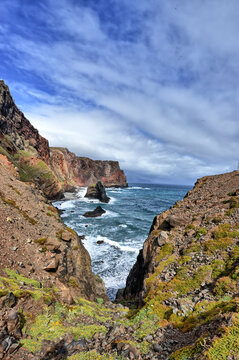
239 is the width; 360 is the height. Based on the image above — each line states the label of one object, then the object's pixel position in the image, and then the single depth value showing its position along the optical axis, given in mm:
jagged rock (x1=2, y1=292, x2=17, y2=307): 6418
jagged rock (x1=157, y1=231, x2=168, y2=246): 15670
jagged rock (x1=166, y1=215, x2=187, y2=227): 17623
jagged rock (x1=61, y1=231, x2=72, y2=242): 16609
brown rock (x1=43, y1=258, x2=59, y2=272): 11833
